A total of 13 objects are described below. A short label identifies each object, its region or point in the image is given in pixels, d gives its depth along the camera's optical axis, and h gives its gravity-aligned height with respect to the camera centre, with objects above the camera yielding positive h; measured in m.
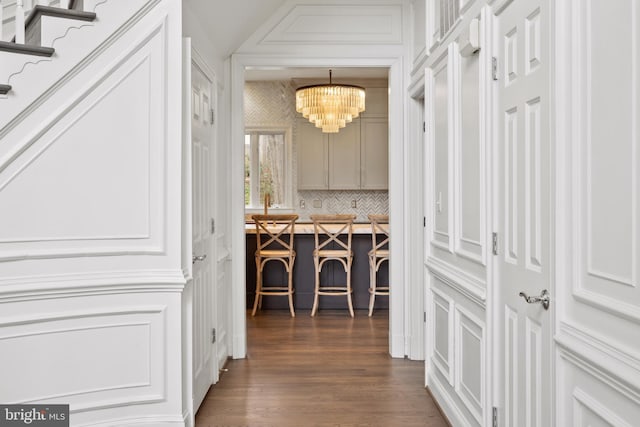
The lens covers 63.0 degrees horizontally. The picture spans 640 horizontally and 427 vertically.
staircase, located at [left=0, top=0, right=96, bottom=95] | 2.37 +0.88
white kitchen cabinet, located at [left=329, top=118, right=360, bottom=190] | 8.06 +0.81
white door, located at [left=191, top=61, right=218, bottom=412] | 3.17 -0.17
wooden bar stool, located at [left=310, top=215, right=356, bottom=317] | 5.72 -0.46
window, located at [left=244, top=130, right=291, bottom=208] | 8.32 +0.66
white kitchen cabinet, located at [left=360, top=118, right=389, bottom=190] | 8.06 +0.81
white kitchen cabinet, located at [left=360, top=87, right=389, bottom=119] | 8.09 +1.65
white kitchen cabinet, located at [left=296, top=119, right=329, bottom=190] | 8.05 +0.83
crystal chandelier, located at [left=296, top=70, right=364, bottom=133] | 6.25 +1.31
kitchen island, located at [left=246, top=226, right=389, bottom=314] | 6.07 -0.77
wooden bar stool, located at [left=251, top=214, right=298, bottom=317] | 5.76 -0.46
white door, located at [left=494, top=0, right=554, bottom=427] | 1.80 -0.02
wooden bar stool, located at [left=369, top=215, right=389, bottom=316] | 5.69 -0.48
